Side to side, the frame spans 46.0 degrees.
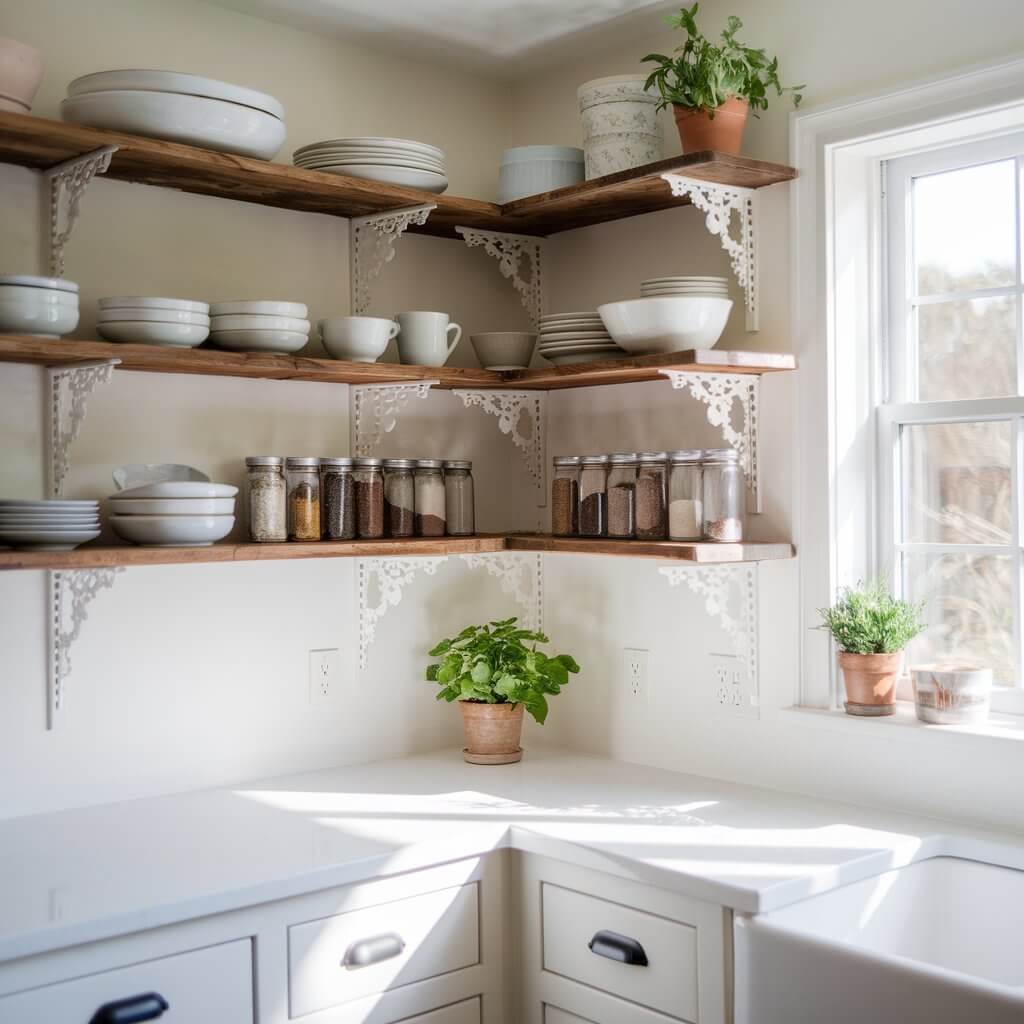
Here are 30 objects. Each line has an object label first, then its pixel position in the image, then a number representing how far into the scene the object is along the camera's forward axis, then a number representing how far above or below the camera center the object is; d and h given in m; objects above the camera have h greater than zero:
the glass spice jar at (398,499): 2.51 +0.01
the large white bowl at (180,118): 2.04 +0.67
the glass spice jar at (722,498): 2.30 +0.01
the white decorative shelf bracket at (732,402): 2.29 +0.19
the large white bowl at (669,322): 2.28 +0.34
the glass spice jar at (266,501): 2.32 +0.01
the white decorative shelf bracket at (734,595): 2.36 -0.19
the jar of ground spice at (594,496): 2.49 +0.01
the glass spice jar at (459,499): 2.60 +0.01
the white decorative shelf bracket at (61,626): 2.17 -0.22
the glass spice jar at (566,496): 2.55 +0.01
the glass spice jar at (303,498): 2.36 +0.01
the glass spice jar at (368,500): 2.45 +0.01
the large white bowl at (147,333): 2.08 +0.30
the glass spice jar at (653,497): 2.38 +0.01
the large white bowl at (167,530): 2.10 -0.04
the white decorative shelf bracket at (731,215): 2.32 +0.56
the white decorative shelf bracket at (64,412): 2.13 +0.17
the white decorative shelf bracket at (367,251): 2.58 +0.55
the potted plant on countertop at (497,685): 2.62 -0.40
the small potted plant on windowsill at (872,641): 2.19 -0.26
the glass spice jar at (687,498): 2.32 +0.01
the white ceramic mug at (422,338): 2.49 +0.34
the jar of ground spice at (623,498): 2.43 +0.01
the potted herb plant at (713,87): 2.25 +0.78
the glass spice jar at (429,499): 2.54 +0.01
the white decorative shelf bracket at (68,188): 2.07 +0.56
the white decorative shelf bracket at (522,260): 2.81 +0.58
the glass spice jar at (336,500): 2.41 +0.01
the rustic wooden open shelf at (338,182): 2.04 +0.62
